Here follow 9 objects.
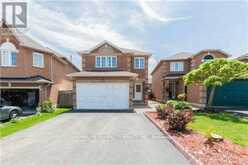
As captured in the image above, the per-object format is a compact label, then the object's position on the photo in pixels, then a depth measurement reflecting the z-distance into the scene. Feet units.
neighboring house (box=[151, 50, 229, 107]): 47.49
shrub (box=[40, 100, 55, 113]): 37.40
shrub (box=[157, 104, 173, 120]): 26.61
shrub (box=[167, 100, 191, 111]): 28.82
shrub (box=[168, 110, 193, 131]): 19.26
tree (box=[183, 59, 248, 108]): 32.49
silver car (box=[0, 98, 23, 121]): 28.55
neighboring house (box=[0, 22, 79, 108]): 37.66
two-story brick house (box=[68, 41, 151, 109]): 40.55
